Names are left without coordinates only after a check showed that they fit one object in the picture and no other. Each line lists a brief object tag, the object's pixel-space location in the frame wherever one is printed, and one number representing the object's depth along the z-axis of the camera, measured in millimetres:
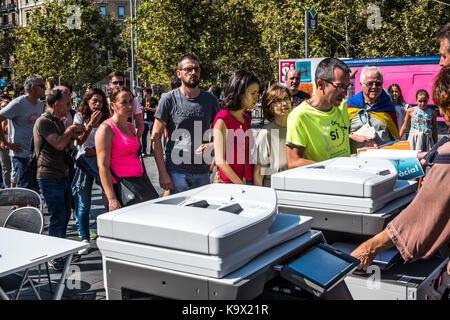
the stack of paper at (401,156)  2668
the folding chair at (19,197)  3789
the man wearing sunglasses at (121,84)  6133
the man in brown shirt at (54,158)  4281
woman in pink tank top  3709
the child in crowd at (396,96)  7949
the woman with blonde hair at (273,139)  3635
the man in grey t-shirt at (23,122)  5750
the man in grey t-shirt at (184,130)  4047
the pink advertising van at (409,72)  12609
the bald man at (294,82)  6129
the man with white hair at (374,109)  4262
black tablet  1613
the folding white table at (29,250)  2391
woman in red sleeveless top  3459
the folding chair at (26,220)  3434
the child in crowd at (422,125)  7934
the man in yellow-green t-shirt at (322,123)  3012
